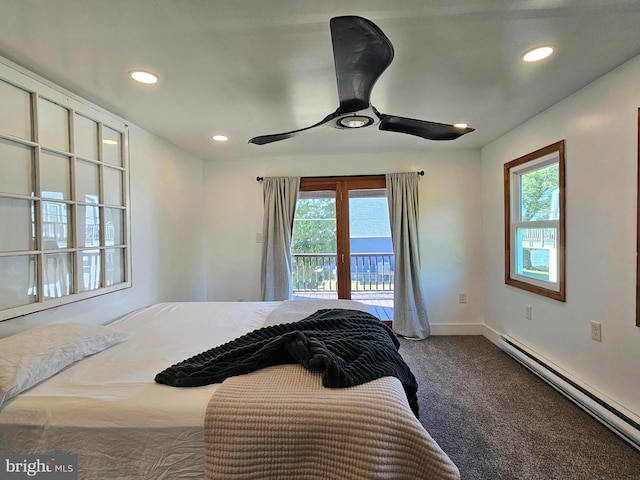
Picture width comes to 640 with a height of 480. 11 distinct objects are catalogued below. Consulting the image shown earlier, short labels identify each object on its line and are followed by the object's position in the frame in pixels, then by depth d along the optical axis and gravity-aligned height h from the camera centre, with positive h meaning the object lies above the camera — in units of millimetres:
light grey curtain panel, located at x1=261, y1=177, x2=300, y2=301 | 3715 +51
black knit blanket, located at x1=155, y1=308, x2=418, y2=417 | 1253 -550
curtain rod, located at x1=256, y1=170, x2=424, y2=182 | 3676 +813
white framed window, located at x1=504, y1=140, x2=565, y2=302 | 2396 +127
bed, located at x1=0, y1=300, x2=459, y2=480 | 1018 -678
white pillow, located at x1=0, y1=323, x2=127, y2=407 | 1175 -506
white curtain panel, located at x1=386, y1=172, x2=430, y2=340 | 3561 -261
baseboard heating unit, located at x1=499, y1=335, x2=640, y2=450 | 1743 -1123
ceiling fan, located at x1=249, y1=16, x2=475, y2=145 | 1013 +708
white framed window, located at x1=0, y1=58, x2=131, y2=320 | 1611 +305
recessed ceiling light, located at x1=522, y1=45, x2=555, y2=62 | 1596 +1016
